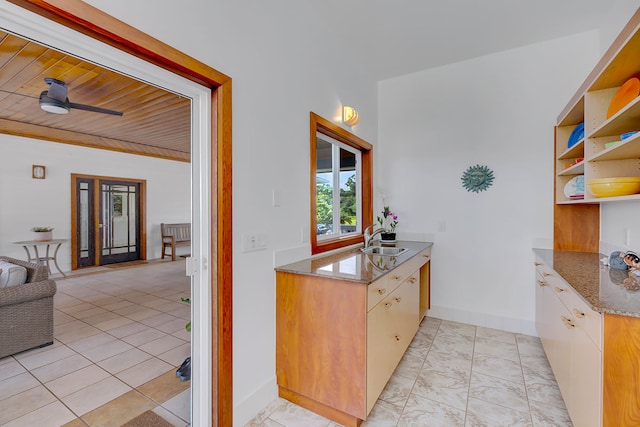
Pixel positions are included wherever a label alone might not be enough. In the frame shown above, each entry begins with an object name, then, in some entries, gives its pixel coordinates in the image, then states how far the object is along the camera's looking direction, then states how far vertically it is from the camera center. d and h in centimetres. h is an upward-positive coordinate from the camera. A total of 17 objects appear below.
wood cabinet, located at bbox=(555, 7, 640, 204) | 145 +52
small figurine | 167 -31
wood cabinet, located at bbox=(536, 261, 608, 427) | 117 -73
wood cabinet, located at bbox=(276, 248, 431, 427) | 162 -82
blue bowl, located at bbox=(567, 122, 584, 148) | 232 +64
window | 276 +28
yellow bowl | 160 +14
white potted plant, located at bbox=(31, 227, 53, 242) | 261 -21
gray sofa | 238 -89
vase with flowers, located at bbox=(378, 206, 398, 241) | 330 -16
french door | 391 -13
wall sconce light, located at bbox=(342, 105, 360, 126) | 283 +97
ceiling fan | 220 +99
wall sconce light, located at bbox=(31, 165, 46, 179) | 269 +41
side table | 252 -38
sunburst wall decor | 304 +35
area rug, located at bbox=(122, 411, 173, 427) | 169 -128
